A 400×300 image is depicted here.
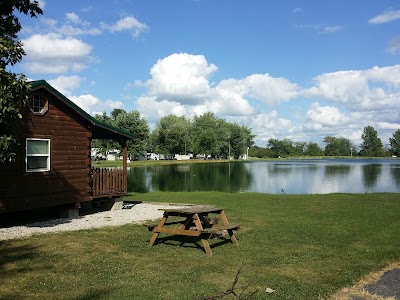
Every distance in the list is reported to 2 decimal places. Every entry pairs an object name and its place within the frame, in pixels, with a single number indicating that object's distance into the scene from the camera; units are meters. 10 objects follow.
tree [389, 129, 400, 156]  191.80
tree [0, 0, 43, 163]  9.69
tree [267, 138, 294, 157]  191.57
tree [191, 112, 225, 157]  115.12
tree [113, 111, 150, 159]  86.44
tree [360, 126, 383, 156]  195.62
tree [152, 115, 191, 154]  109.25
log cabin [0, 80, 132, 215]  13.94
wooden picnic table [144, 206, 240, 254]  9.84
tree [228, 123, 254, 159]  123.94
